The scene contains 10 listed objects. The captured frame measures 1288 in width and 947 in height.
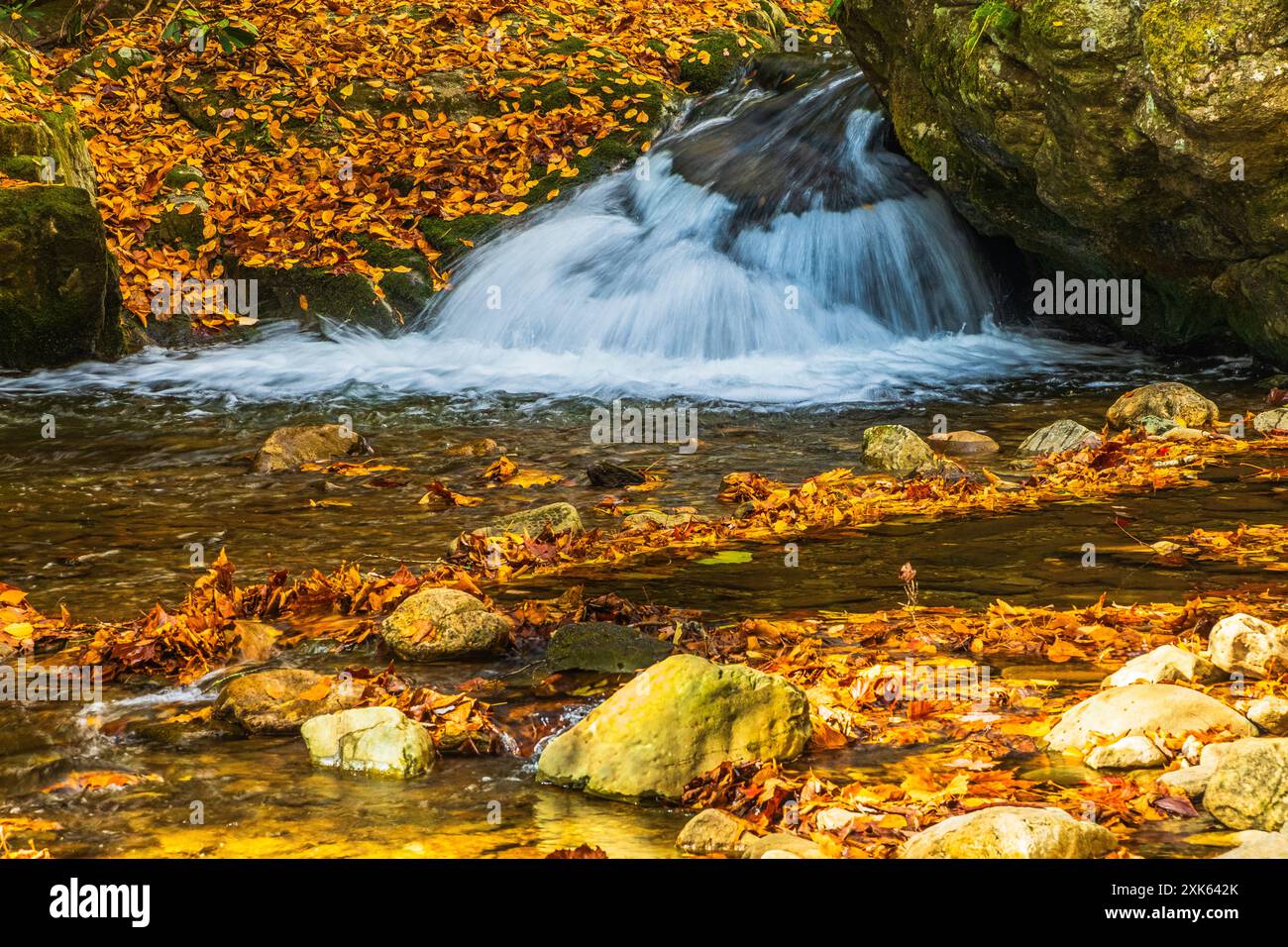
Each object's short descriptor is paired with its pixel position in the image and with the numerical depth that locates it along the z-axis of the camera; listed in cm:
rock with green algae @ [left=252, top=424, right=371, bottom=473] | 764
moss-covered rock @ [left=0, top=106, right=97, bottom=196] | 1059
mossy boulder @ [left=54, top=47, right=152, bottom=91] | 1402
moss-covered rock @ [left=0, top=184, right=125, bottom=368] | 1007
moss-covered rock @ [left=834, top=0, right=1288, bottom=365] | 733
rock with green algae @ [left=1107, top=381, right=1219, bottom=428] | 812
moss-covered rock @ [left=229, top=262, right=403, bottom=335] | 1202
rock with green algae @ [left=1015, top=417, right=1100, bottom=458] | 754
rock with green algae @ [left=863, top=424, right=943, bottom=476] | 718
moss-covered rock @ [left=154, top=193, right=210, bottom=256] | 1217
